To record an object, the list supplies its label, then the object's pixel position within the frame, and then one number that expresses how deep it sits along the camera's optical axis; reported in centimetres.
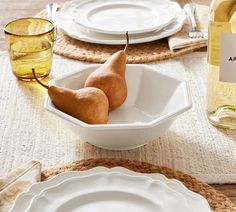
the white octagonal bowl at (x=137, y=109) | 116
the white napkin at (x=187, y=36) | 154
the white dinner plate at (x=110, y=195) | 100
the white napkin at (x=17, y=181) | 106
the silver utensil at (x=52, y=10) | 171
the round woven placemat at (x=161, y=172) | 108
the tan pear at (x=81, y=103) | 120
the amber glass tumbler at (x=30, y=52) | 145
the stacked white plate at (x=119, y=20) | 158
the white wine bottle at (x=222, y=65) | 125
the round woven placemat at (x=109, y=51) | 152
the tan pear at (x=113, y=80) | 127
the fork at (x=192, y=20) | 159
